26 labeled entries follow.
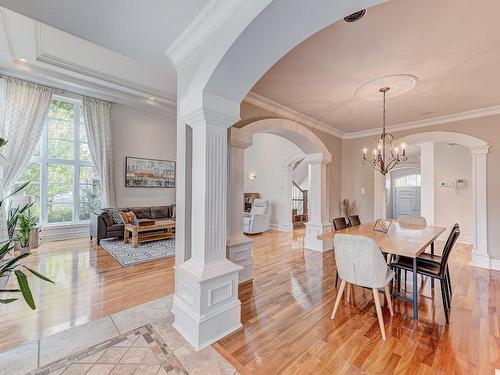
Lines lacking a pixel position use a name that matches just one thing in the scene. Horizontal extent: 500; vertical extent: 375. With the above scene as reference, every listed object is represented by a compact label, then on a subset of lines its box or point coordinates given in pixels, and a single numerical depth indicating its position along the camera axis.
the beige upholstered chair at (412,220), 3.78
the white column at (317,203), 4.91
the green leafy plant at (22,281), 1.11
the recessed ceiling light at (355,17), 1.83
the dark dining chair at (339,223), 3.48
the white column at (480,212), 3.91
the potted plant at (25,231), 4.31
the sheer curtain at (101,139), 5.91
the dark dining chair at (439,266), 2.26
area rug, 4.00
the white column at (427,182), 6.23
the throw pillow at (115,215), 5.42
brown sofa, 5.07
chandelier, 3.18
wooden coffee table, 4.85
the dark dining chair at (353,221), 3.76
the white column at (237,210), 3.07
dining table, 2.20
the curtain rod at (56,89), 4.68
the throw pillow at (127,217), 5.32
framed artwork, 6.70
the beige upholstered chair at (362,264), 2.03
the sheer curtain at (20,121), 4.71
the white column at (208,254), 1.88
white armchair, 6.38
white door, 9.68
